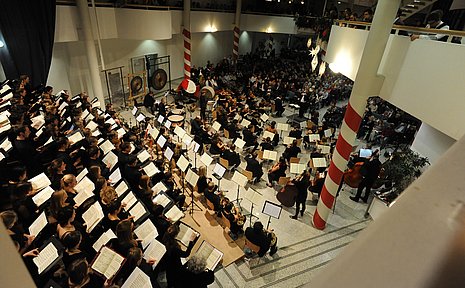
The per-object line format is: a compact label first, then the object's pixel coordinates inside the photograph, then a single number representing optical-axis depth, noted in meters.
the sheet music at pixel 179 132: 8.40
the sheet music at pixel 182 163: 6.75
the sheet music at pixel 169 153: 7.22
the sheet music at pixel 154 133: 8.20
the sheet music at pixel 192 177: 6.46
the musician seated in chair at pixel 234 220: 6.20
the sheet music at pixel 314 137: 9.44
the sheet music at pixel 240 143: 8.58
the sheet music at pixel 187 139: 8.34
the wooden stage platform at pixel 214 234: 6.08
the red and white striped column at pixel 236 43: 20.33
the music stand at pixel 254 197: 5.88
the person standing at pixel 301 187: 7.05
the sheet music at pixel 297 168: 7.49
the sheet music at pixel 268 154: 8.16
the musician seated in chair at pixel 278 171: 8.34
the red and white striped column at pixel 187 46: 15.18
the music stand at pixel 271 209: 5.67
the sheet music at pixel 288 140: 9.27
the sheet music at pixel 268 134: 9.71
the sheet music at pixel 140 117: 9.41
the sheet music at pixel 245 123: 10.78
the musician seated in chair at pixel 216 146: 9.70
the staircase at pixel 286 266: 5.58
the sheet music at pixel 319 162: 7.60
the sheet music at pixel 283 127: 9.66
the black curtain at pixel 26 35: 9.20
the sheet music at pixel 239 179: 6.47
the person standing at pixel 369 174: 7.71
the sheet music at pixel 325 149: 9.01
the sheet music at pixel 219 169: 6.79
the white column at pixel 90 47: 10.14
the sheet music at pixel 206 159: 7.23
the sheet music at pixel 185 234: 5.28
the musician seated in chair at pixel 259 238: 5.57
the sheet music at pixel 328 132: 10.26
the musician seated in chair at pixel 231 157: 9.01
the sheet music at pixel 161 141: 7.75
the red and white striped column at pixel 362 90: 4.51
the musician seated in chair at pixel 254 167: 8.45
